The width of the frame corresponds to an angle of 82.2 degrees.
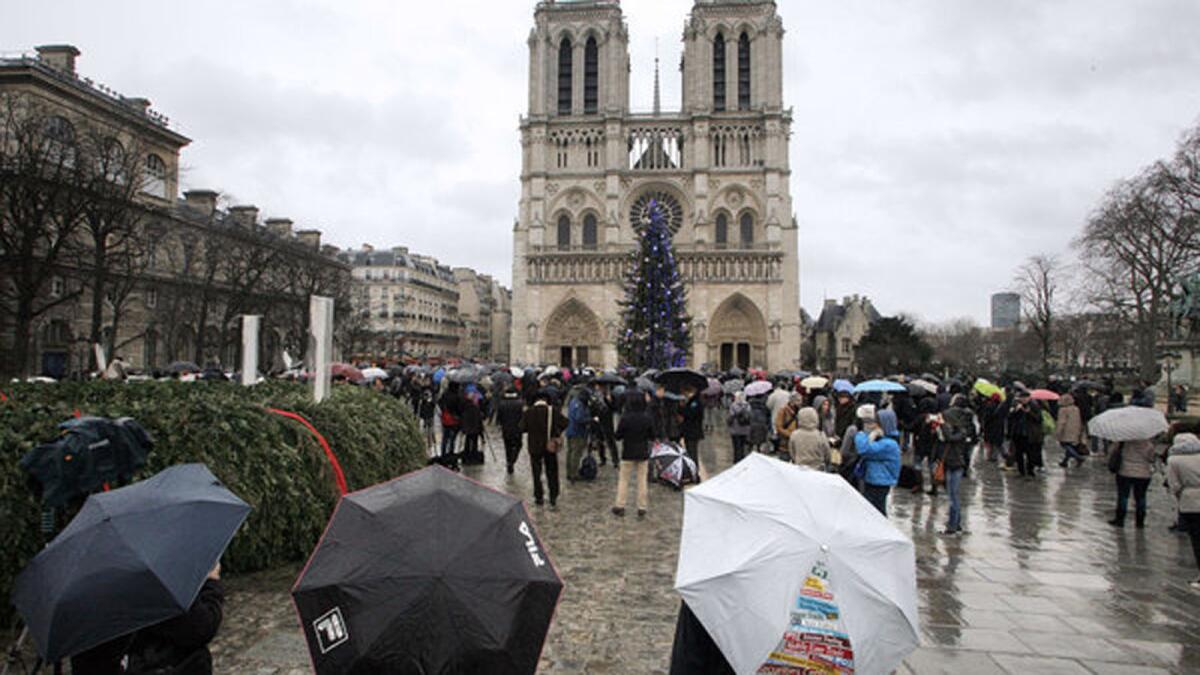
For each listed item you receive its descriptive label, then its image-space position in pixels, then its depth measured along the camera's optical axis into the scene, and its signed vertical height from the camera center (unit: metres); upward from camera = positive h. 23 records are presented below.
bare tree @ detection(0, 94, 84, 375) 18.12 +4.24
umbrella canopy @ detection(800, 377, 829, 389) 15.69 -0.54
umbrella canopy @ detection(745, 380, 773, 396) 12.93 -0.56
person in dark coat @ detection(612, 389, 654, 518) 8.26 -1.00
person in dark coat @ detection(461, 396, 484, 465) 11.70 -1.19
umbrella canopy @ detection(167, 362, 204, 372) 19.88 -0.32
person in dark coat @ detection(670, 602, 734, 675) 2.60 -1.11
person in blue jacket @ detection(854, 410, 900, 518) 6.68 -1.00
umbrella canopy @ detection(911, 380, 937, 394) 14.37 -0.56
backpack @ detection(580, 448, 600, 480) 10.94 -1.76
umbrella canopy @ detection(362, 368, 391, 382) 17.58 -0.44
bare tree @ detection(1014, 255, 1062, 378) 34.59 +3.32
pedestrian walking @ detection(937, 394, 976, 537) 7.72 -1.08
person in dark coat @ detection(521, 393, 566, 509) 8.57 -0.99
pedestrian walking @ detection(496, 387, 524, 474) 10.36 -0.98
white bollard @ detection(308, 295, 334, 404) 8.09 +0.20
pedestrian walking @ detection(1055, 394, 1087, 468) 12.60 -1.18
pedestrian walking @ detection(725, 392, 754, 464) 12.48 -1.14
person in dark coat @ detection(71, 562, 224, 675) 2.44 -1.05
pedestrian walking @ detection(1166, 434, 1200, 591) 5.98 -1.07
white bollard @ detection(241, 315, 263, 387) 10.70 +0.15
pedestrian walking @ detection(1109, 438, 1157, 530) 7.96 -1.29
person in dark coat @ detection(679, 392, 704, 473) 10.60 -0.97
